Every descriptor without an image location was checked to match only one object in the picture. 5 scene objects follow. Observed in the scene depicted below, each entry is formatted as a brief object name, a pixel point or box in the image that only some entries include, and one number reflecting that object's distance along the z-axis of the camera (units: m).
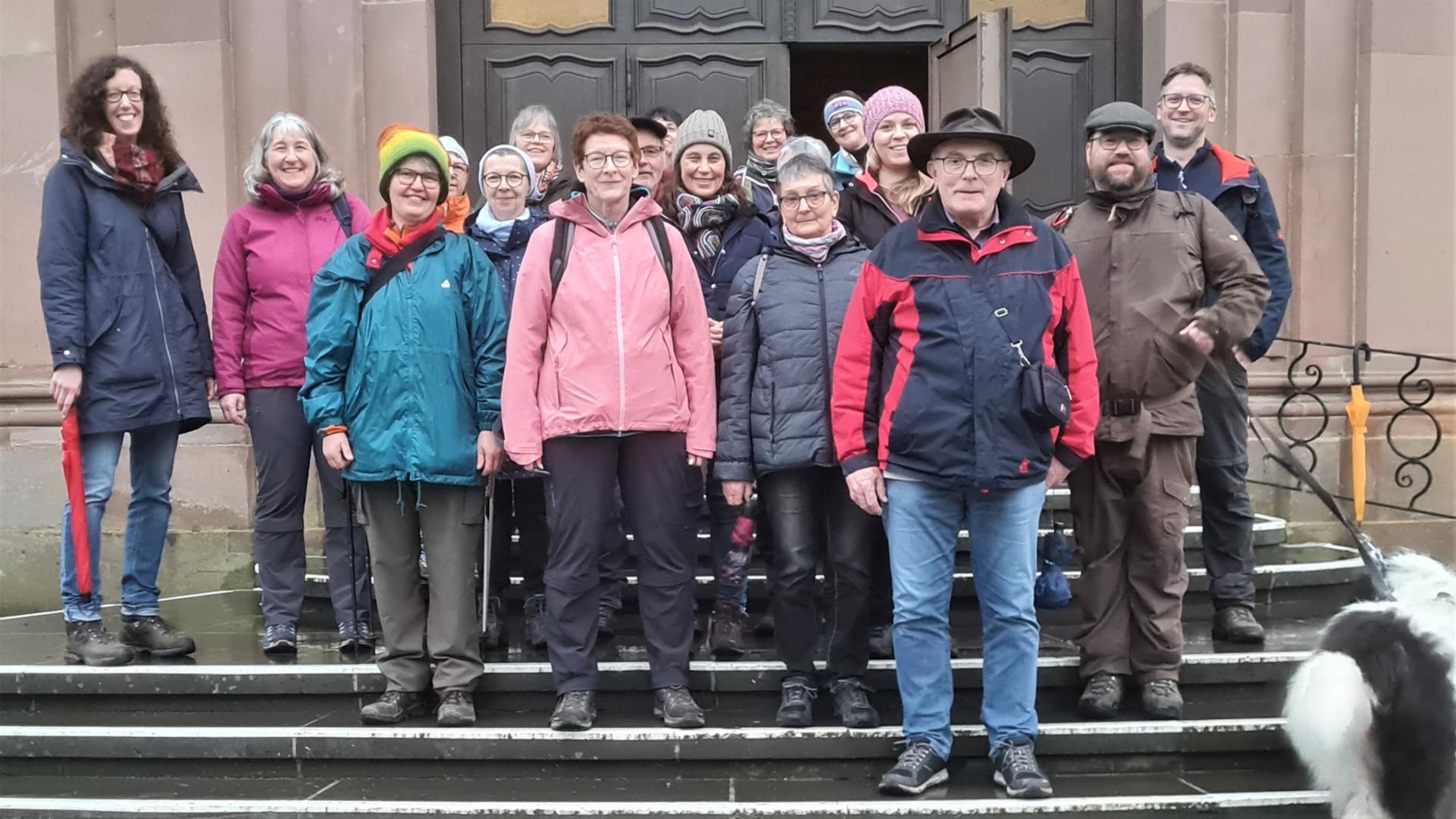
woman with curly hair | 5.29
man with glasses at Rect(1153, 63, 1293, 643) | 5.43
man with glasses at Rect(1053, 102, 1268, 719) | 4.77
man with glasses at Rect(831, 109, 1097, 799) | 4.29
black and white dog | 3.93
